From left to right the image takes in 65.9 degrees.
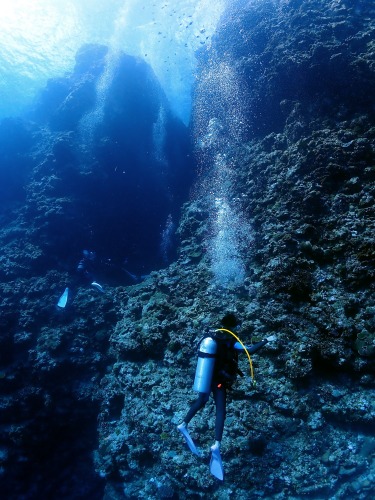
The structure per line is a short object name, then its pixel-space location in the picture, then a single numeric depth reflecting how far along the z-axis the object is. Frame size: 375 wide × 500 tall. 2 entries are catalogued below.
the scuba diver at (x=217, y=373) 4.21
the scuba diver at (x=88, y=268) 10.78
